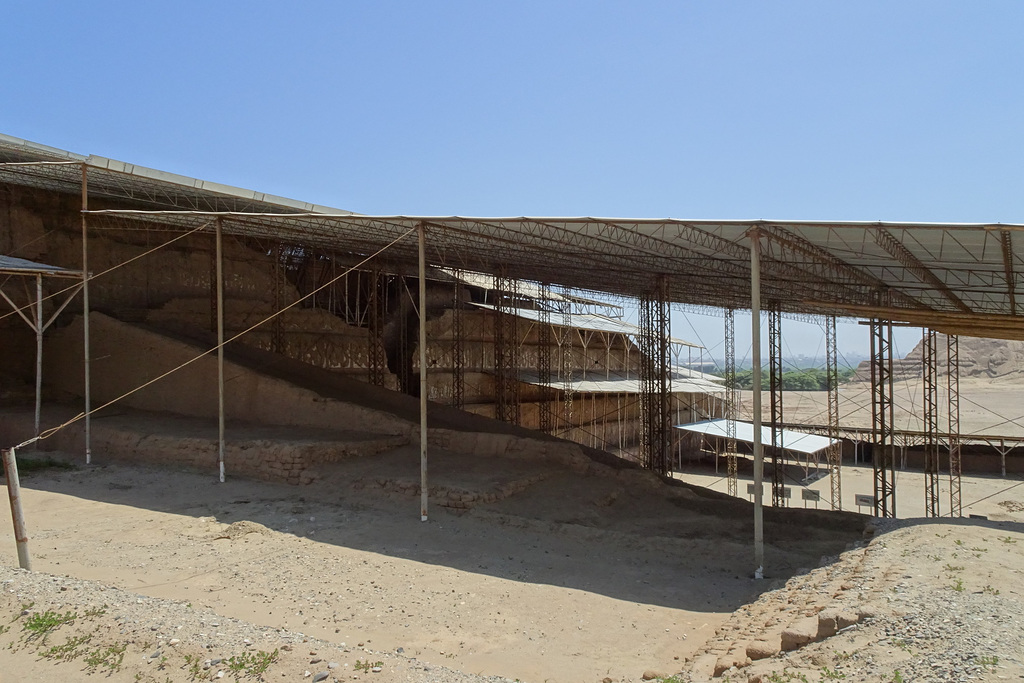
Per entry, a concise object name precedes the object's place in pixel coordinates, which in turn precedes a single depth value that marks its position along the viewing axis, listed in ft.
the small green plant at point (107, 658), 18.42
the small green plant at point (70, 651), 19.11
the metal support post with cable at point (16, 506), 24.52
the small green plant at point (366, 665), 17.42
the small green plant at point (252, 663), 17.39
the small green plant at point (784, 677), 15.88
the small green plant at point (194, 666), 17.51
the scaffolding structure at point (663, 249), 34.76
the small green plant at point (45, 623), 20.15
